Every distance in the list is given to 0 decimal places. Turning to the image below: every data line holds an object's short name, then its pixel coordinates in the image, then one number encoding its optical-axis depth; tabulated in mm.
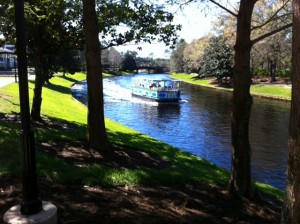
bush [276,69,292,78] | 52897
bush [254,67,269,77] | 56754
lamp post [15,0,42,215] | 3606
